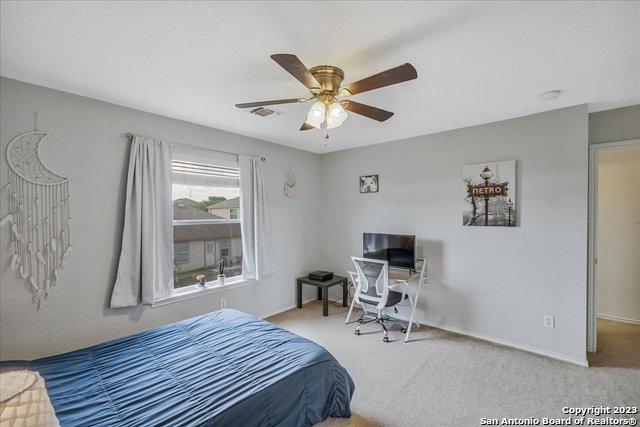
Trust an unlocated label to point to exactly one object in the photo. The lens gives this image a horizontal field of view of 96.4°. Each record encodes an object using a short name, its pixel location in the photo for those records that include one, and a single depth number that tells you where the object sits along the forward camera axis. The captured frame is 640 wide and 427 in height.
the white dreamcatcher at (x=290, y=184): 4.21
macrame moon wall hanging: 2.09
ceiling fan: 1.53
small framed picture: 4.15
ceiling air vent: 2.60
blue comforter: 1.38
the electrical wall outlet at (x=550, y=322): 2.80
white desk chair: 3.23
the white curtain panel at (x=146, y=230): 2.59
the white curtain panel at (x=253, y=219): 3.62
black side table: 3.96
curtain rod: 2.66
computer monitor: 3.52
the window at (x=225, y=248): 3.60
